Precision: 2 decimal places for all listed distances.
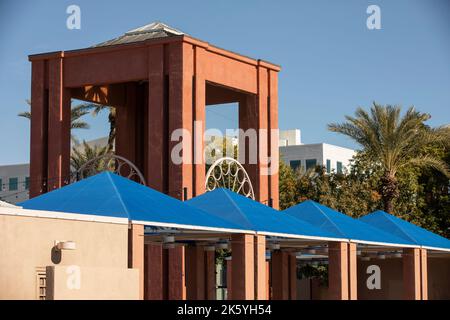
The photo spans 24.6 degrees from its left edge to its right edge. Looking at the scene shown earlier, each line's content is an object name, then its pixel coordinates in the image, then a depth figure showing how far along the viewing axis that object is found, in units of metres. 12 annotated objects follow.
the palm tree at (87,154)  73.69
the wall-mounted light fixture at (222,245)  36.16
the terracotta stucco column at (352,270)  37.44
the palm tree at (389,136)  56.94
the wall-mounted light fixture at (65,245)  22.70
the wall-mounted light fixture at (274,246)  36.74
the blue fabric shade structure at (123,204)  26.13
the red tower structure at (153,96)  39.16
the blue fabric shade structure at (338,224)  36.69
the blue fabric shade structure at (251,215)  30.99
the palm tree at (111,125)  64.20
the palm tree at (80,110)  67.69
